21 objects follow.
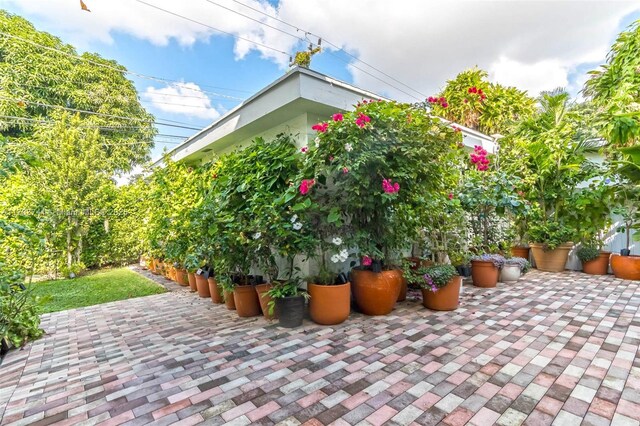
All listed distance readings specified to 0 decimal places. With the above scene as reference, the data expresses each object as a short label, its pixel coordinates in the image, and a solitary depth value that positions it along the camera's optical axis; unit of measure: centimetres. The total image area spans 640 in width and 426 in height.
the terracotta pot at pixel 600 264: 591
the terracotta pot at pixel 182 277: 602
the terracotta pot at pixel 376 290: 345
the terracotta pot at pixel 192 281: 536
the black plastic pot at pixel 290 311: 326
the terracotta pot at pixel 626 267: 527
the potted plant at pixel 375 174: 307
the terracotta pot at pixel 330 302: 327
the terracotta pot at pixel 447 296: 364
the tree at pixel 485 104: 1134
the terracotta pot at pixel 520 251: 688
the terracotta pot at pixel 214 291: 439
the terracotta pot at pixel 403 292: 419
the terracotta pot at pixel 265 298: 350
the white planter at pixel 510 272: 537
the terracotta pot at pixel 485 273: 491
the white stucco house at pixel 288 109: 361
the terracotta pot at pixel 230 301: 405
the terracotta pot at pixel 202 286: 488
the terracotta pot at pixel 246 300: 372
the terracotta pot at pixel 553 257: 616
